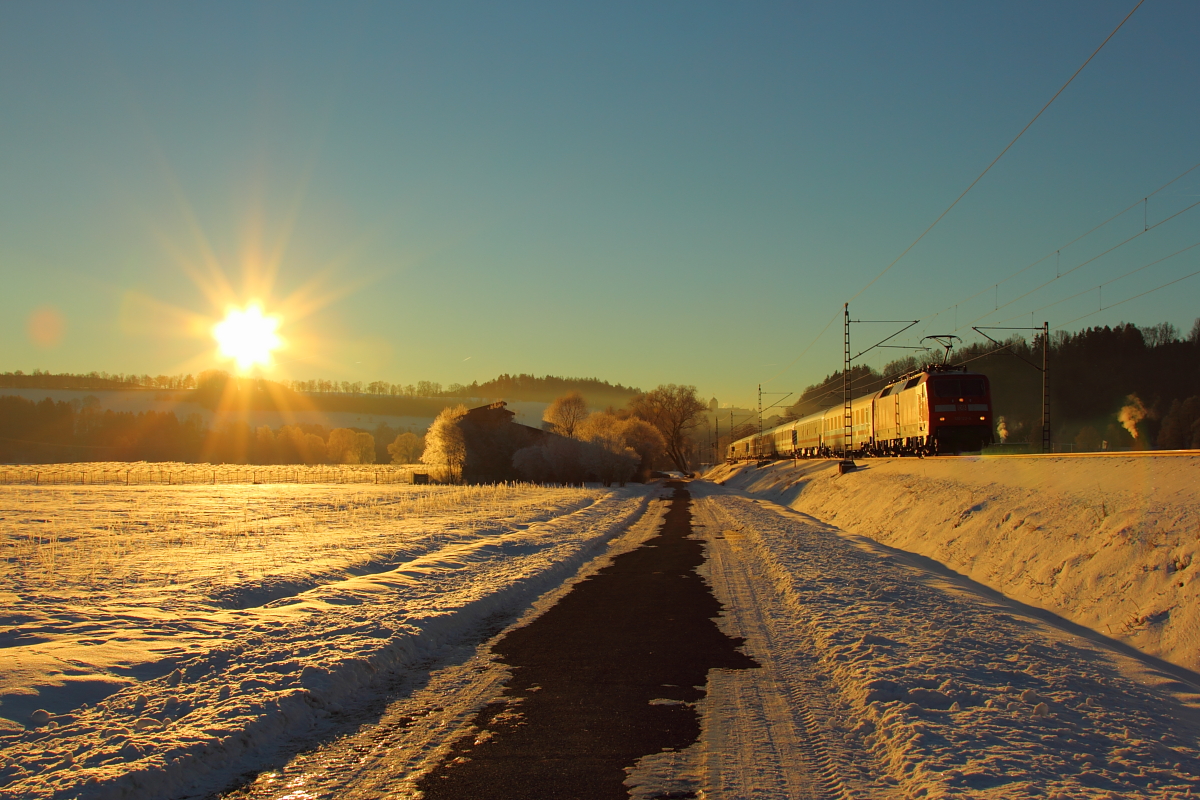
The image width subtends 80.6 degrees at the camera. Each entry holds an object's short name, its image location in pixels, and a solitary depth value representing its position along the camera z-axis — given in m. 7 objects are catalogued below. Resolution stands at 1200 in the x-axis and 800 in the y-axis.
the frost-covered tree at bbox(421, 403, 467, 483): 72.75
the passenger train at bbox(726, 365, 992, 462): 34.69
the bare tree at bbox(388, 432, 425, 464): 141.88
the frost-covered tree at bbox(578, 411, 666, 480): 77.62
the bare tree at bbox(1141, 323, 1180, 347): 89.12
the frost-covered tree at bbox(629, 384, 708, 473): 122.88
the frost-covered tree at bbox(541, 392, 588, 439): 122.57
